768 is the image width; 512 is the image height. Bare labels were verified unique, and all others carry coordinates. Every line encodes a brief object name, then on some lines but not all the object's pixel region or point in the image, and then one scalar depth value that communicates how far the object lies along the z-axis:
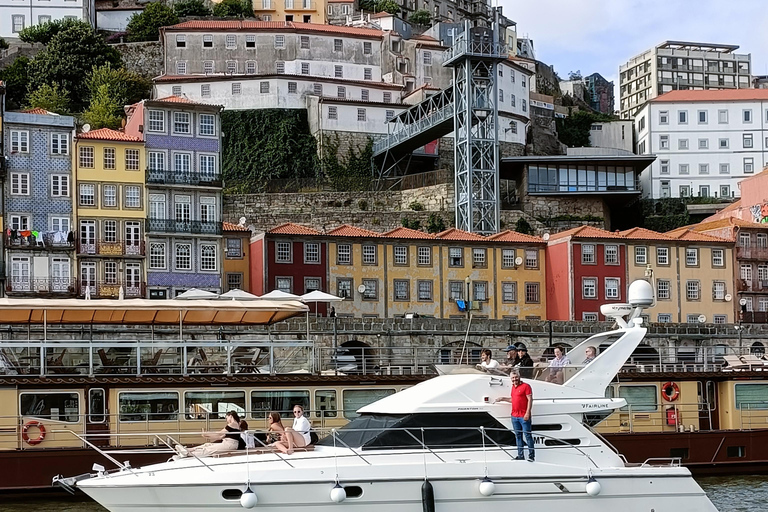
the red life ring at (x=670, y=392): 29.72
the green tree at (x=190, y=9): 95.69
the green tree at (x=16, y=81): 81.12
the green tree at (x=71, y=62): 82.19
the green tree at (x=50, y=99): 76.56
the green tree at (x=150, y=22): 91.69
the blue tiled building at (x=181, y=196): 52.50
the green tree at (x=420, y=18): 102.38
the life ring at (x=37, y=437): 26.31
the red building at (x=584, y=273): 57.84
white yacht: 18.33
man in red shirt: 19.27
